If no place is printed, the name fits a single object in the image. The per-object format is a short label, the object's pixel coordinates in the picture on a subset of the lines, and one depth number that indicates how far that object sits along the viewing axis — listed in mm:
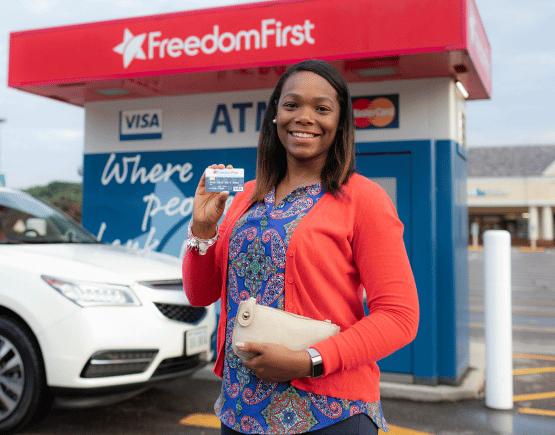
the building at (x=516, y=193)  42562
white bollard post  4574
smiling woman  1391
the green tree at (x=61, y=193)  19311
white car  3615
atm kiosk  4727
